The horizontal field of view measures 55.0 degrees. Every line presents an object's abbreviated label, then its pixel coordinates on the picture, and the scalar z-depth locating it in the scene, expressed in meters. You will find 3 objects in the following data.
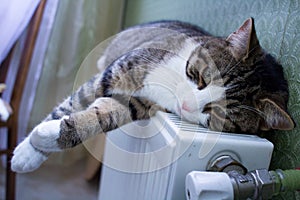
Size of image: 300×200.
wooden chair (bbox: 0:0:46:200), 1.21
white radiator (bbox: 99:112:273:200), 0.44
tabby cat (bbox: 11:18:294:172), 0.53
